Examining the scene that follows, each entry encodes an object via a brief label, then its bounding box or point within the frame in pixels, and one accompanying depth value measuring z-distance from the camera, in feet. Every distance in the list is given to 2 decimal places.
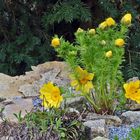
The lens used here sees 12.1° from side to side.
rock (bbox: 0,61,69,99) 15.83
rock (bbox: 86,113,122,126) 12.98
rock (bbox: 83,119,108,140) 12.10
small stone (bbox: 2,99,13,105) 14.81
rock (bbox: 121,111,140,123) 13.16
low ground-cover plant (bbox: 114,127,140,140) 10.21
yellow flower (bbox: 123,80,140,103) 12.74
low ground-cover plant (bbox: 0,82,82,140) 11.78
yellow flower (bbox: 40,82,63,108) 12.69
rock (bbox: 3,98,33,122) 13.68
